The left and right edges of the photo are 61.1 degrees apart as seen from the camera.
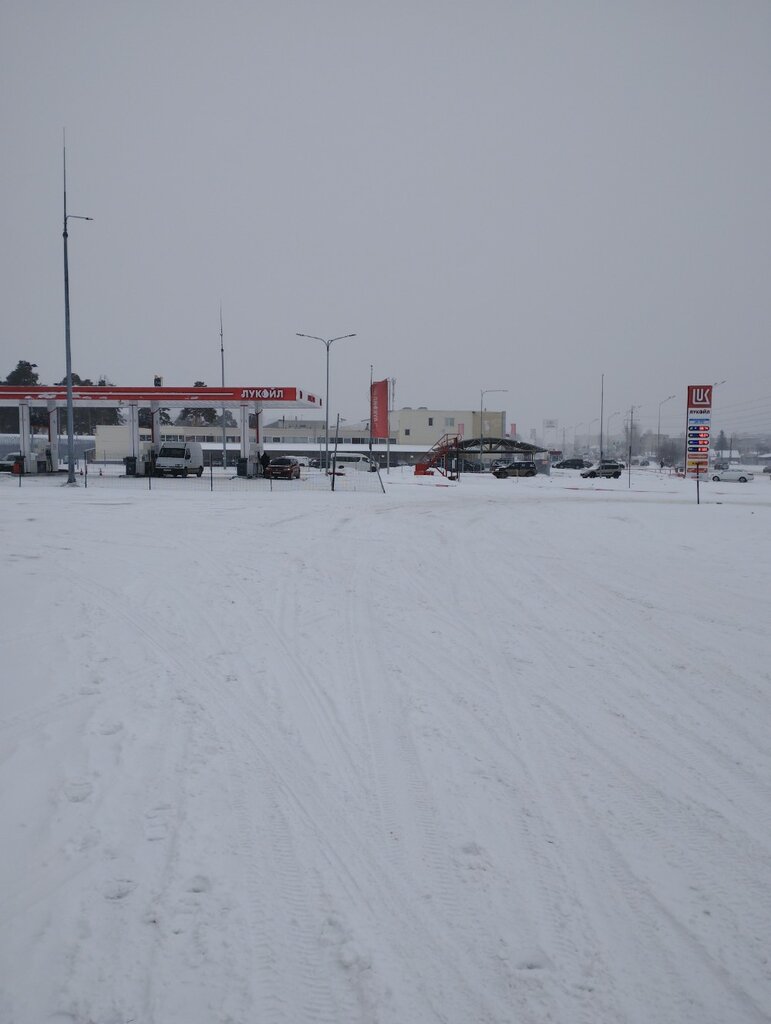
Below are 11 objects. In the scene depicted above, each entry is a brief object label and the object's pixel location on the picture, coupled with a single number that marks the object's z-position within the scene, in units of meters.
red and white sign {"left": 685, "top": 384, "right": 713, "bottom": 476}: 27.02
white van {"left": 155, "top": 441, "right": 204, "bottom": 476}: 41.59
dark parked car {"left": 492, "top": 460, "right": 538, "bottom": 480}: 54.66
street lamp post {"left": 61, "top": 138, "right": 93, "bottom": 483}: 29.89
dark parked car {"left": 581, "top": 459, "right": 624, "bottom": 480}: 58.97
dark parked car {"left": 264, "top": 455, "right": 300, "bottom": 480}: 40.75
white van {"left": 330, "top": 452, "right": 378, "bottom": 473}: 50.39
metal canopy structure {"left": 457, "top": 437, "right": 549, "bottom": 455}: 52.78
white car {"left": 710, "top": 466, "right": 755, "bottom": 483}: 55.03
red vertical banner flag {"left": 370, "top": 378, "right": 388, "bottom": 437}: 45.31
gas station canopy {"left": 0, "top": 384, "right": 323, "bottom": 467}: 40.47
